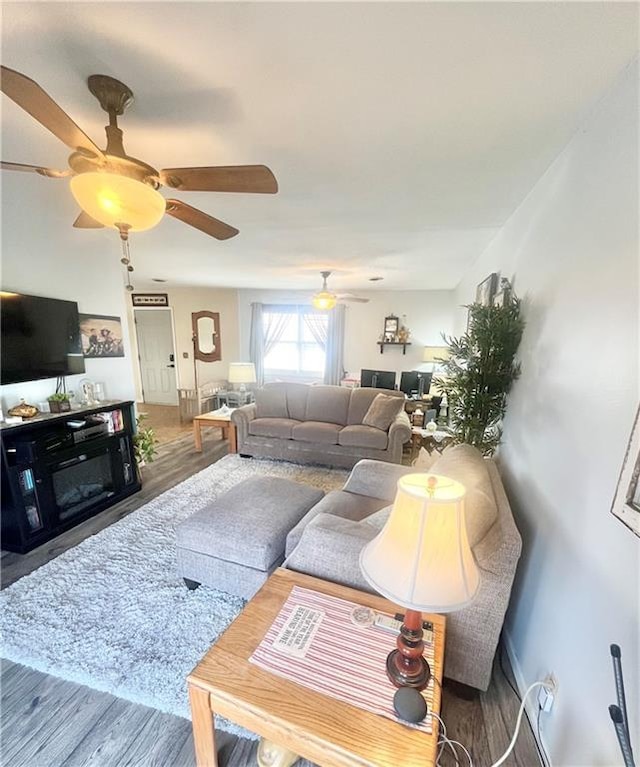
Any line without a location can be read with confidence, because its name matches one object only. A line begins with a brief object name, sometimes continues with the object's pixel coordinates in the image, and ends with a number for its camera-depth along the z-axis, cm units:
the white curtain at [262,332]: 648
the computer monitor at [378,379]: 506
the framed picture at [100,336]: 297
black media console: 220
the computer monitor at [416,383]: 500
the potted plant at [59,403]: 252
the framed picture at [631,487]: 79
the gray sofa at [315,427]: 361
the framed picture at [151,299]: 630
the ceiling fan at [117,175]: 113
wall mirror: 638
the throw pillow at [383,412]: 371
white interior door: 642
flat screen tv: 226
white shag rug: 141
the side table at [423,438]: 337
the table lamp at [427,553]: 75
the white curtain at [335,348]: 616
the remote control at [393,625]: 107
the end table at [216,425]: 413
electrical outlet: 112
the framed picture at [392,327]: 592
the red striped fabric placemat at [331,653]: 89
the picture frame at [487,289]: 253
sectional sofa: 116
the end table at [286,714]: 78
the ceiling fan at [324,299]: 435
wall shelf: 592
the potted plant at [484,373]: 186
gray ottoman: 167
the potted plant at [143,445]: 322
